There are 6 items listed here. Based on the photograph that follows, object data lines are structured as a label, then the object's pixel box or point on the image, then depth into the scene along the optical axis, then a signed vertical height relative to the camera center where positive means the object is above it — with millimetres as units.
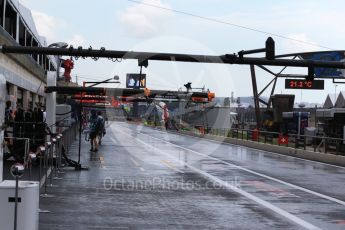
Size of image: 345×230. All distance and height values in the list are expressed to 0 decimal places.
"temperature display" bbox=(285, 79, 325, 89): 39416 +2559
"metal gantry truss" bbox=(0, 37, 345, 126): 15641 +1669
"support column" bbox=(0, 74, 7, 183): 8352 +172
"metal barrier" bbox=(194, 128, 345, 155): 26739 -981
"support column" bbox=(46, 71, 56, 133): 20000 +247
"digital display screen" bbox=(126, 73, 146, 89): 93094 +6322
